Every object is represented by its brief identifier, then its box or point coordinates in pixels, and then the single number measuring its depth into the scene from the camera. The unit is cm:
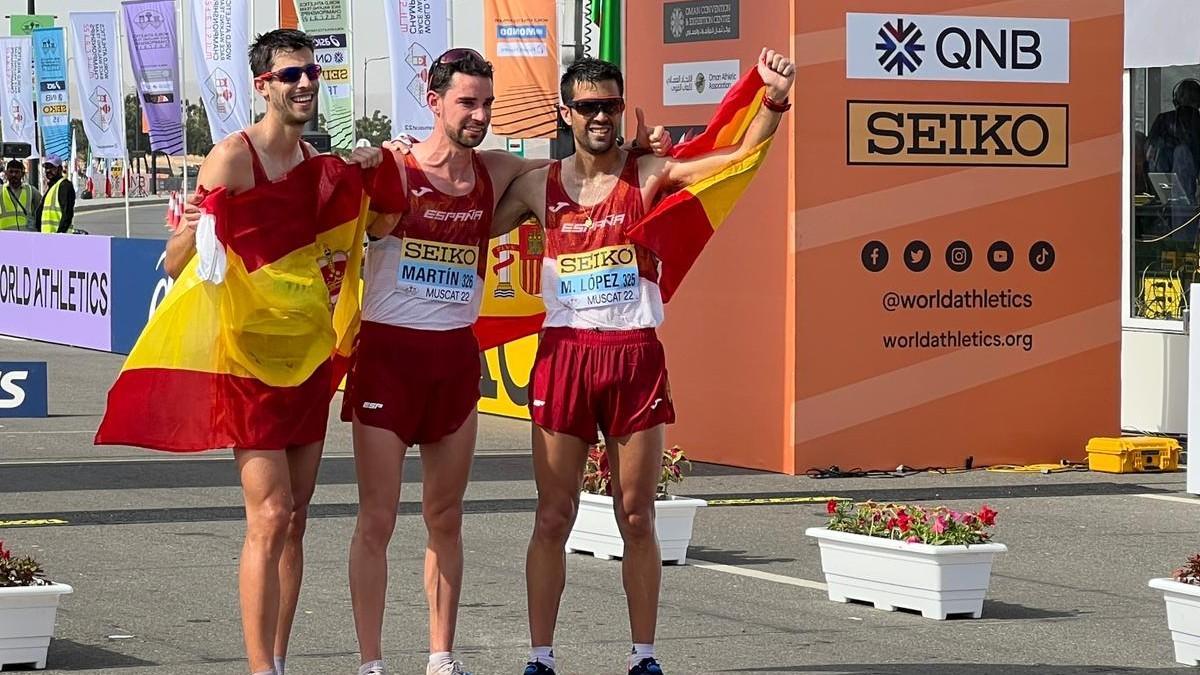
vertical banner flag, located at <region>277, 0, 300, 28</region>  3256
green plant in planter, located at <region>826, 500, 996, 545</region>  885
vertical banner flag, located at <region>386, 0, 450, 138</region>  2820
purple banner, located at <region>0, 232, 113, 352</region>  2388
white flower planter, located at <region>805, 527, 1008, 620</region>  875
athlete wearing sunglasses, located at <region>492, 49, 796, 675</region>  711
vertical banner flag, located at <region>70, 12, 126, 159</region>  3522
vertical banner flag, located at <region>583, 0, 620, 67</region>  1684
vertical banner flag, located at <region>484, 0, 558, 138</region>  2358
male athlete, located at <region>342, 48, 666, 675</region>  690
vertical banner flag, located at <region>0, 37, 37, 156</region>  4581
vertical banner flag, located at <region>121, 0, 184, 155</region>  3130
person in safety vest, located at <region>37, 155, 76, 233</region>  2950
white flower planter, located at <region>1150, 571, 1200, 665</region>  775
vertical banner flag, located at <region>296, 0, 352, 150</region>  3080
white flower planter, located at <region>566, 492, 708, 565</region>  1009
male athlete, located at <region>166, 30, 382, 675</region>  654
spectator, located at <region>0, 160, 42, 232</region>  2964
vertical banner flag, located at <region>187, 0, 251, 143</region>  2978
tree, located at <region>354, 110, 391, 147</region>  10381
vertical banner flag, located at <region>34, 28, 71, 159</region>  4184
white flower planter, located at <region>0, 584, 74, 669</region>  749
